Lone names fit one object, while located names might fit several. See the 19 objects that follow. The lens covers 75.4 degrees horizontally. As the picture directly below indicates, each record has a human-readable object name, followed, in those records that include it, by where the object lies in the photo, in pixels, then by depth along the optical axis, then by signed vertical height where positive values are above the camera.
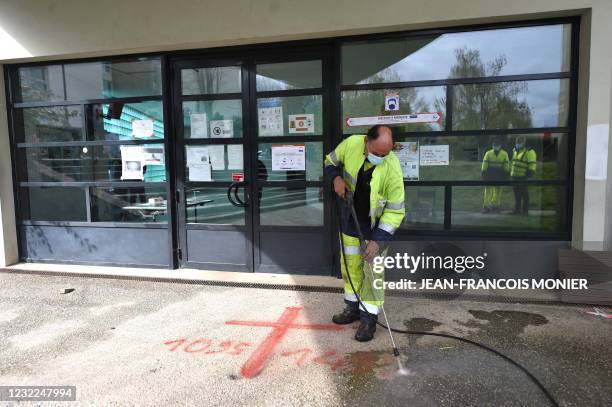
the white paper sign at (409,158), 4.58 +0.05
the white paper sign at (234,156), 5.02 +0.11
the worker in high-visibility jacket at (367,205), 3.22 -0.35
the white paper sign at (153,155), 5.25 +0.15
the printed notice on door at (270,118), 4.89 +0.58
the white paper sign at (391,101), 4.56 +0.71
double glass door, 4.81 +0.05
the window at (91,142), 5.27 +0.34
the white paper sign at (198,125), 5.12 +0.53
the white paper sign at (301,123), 4.79 +0.49
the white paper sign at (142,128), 5.27 +0.51
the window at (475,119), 4.28 +0.48
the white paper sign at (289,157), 4.85 +0.09
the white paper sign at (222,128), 5.03 +0.47
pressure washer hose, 2.61 -1.46
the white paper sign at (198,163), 5.15 +0.03
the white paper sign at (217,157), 5.09 +0.11
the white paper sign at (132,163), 5.33 +0.05
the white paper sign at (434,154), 4.53 +0.09
